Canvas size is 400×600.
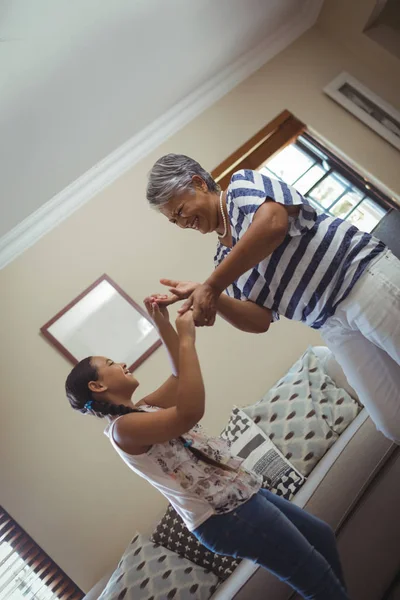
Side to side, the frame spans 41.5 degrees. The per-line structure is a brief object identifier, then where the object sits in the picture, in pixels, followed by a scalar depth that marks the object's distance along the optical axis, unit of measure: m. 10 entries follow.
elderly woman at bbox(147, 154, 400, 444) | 1.36
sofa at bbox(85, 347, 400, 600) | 1.65
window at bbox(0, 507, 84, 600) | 2.30
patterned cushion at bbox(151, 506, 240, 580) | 2.08
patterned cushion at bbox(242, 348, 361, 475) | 2.29
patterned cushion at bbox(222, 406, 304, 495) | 2.23
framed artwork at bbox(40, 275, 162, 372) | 2.63
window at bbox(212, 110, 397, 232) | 3.13
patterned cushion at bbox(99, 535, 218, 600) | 1.97
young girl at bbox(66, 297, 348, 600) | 1.43
